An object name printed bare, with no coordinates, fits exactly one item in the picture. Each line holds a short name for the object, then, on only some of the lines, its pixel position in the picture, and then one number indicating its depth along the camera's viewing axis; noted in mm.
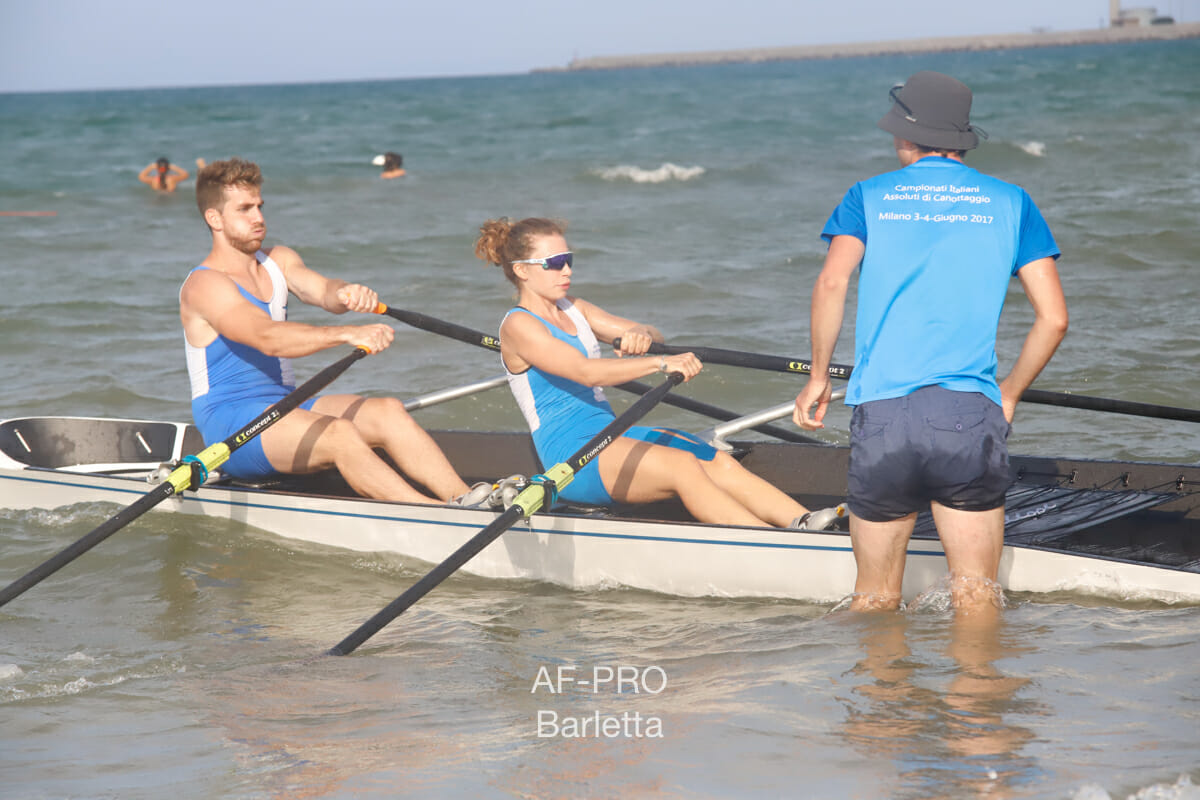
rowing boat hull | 8734
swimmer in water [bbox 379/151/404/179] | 49875
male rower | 10625
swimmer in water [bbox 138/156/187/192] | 45019
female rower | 9508
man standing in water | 6625
